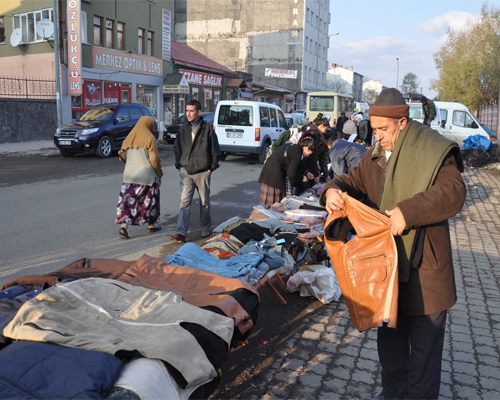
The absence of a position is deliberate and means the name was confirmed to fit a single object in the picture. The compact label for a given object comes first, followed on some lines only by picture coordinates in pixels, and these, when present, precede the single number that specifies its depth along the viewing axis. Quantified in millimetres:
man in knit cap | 2529
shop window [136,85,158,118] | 28672
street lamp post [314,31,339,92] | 67125
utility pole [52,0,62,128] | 20469
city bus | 33281
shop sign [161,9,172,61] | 30281
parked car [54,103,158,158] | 16328
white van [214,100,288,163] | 16266
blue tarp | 18622
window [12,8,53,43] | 24656
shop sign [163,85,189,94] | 29422
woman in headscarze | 7266
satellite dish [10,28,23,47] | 24891
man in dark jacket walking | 7148
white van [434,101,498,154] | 20269
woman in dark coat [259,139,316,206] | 7129
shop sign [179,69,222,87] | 33094
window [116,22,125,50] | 26656
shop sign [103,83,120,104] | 25453
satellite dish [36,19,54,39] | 21812
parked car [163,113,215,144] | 21703
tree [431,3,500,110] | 28984
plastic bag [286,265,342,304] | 5039
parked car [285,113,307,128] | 23891
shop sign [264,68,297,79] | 59094
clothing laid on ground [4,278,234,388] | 2443
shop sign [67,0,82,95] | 21297
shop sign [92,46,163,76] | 24531
